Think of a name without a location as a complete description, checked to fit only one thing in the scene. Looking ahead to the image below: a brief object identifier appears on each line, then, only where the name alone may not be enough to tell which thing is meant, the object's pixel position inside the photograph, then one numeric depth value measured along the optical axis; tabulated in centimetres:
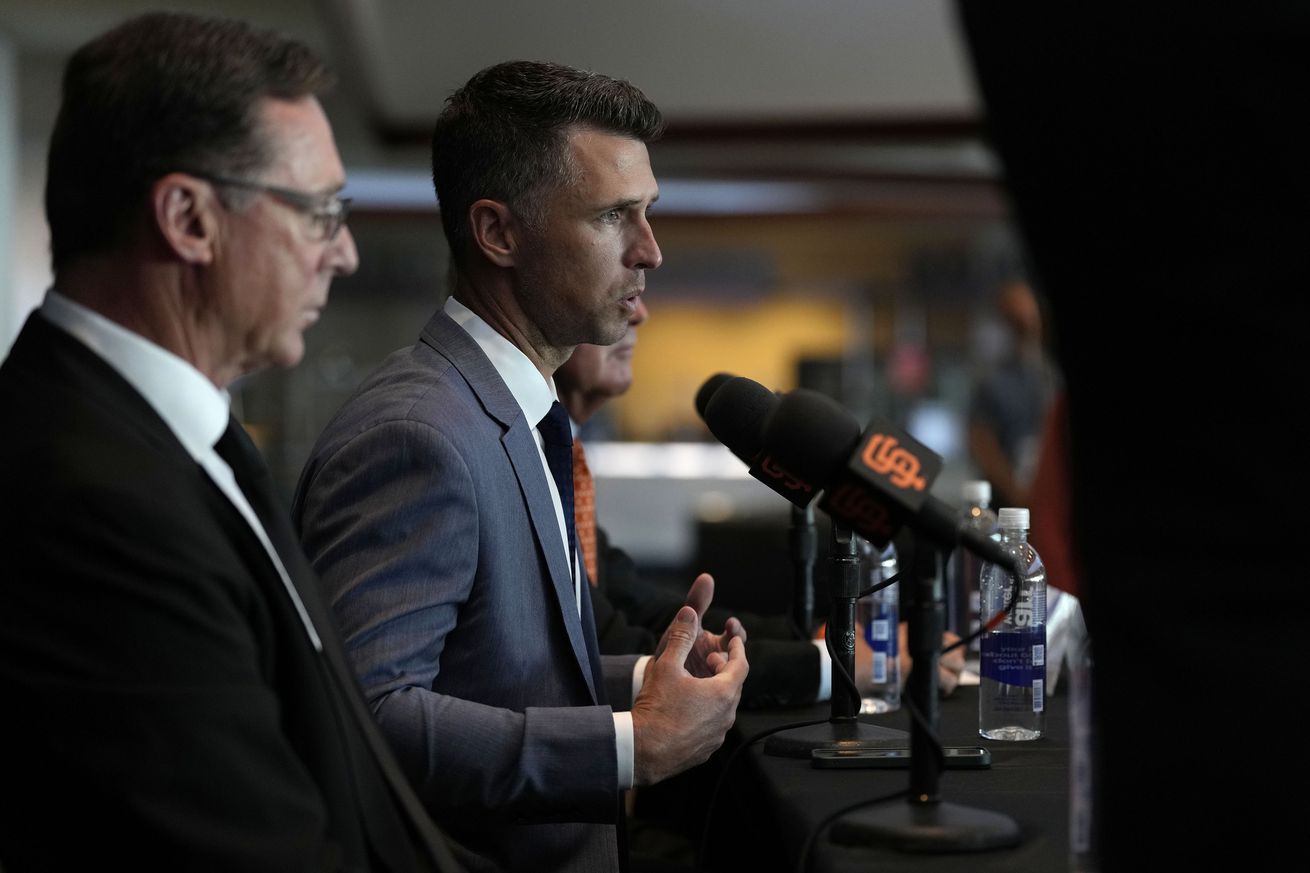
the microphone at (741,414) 348
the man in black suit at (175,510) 296
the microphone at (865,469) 307
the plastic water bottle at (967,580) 403
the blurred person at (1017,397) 901
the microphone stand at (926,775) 308
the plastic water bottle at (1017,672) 349
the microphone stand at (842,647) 344
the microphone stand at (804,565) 376
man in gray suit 334
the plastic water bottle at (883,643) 373
